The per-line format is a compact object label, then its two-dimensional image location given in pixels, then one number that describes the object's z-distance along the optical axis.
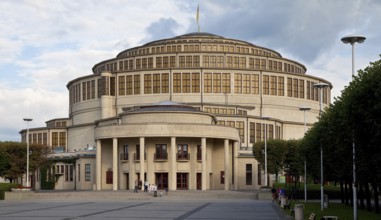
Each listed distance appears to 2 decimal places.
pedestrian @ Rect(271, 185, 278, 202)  64.44
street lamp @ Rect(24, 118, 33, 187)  82.44
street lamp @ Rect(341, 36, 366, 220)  34.28
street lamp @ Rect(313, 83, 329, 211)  45.56
